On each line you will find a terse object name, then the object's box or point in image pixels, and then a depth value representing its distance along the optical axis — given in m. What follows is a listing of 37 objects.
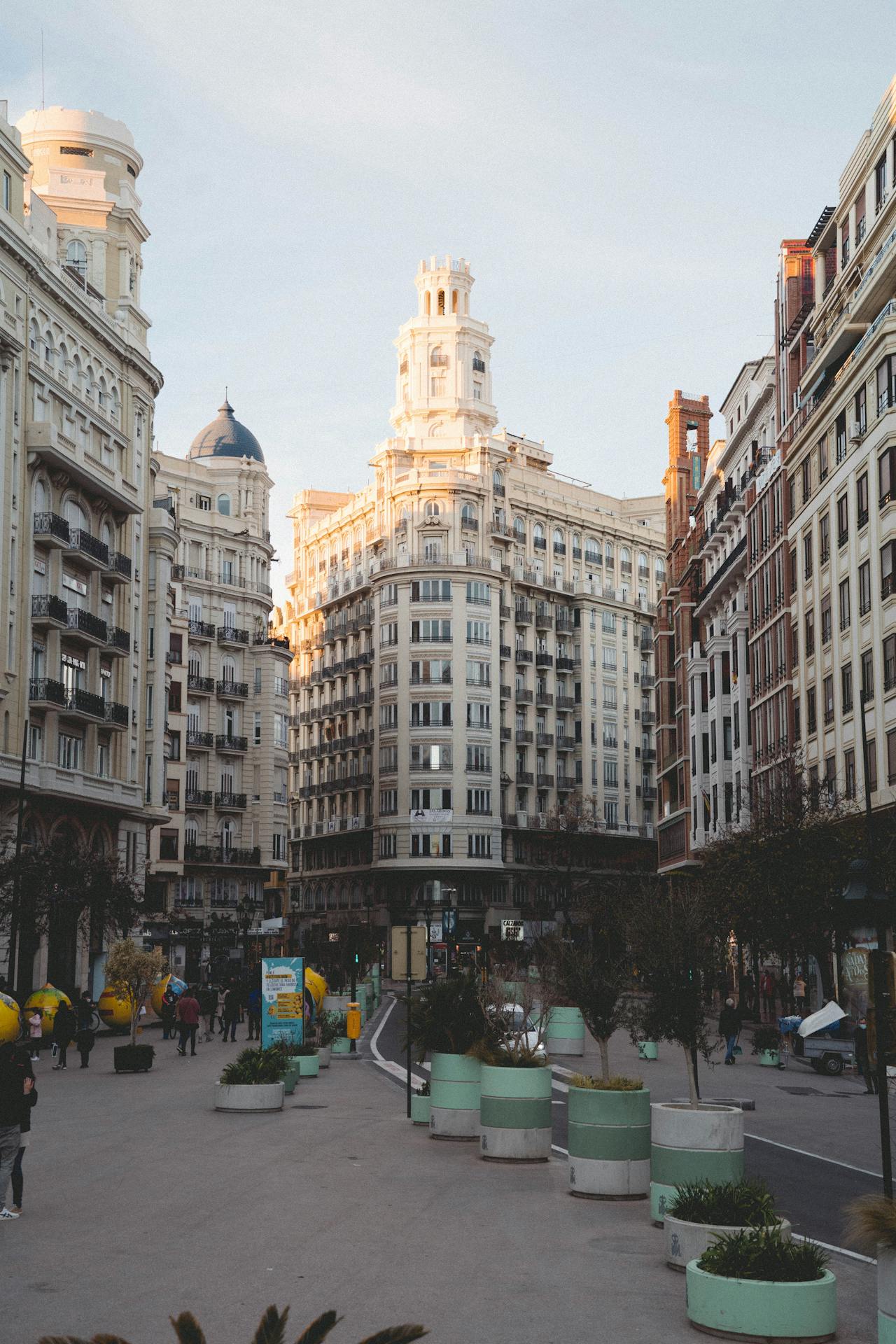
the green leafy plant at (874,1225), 7.99
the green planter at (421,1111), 20.62
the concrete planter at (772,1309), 9.23
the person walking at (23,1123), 13.55
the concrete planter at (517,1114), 16.61
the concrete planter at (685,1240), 10.98
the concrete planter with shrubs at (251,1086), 22.17
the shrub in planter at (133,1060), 31.20
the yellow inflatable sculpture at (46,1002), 36.44
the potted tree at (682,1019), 12.48
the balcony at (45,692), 47.47
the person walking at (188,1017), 35.44
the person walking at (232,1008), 41.72
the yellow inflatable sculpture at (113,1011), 43.94
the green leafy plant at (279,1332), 5.92
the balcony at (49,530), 48.12
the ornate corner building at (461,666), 88.81
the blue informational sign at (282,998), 30.39
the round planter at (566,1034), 36.50
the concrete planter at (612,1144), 14.29
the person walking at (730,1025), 32.81
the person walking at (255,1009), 41.66
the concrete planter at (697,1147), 12.41
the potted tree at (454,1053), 18.84
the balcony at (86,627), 49.91
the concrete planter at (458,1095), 18.84
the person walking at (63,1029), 32.75
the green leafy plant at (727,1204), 10.79
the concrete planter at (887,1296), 8.02
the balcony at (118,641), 53.12
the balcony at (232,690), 84.69
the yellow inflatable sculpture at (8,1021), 23.42
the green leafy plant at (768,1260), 9.40
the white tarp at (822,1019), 32.56
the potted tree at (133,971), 35.62
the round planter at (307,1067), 28.80
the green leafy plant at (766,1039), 34.19
